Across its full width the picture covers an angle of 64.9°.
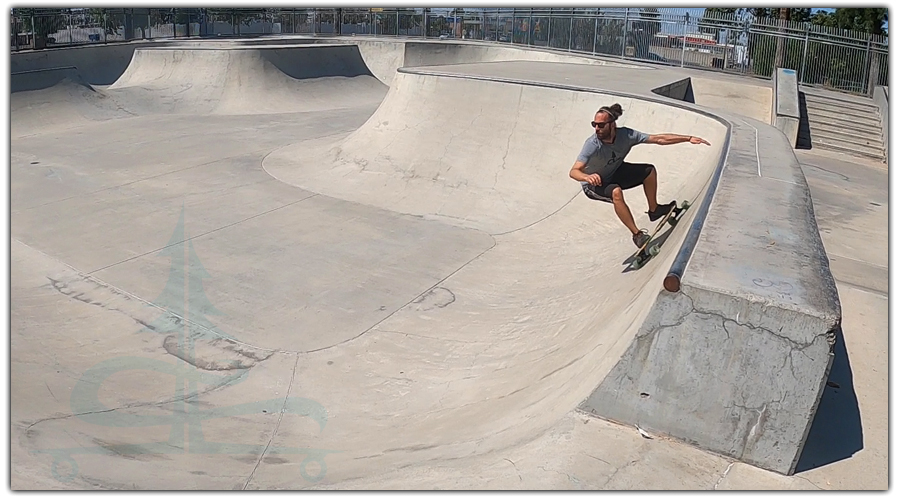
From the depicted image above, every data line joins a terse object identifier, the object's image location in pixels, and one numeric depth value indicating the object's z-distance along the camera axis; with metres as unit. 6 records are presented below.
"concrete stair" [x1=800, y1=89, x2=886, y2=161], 10.87
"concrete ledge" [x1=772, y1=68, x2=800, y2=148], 10.89
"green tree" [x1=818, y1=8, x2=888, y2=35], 27.17
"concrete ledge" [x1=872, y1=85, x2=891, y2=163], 11.36
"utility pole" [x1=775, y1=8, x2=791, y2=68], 17.67
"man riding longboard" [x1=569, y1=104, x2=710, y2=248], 5.71
